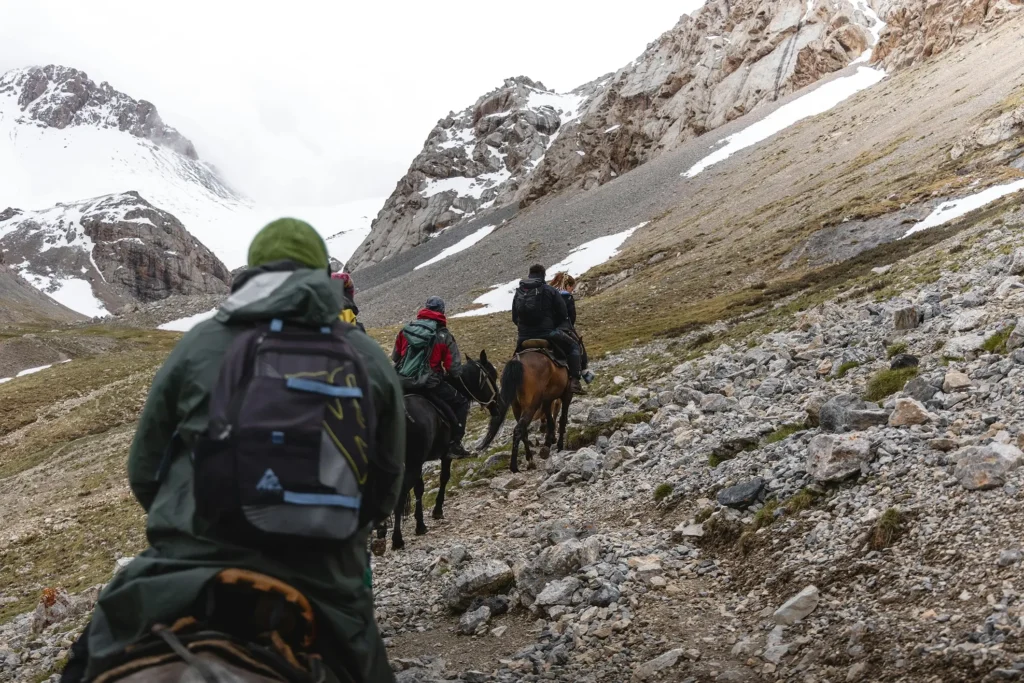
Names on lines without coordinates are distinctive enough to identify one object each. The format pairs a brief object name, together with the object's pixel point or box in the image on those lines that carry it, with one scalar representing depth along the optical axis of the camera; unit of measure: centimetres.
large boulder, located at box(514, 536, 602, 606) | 852
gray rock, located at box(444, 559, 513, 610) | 893
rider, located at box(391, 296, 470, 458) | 1189
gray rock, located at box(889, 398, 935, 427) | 920
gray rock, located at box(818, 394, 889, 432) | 968
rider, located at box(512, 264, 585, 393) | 1572
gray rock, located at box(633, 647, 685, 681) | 655
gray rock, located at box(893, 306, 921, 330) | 1403
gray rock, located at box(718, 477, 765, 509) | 915
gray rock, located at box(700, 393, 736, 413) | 1395
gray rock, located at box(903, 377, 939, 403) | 1010
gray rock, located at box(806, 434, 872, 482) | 854
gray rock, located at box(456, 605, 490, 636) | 832
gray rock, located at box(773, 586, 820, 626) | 668
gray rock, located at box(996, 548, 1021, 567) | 605
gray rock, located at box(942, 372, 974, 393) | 985
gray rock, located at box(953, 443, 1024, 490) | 716
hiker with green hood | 332
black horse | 1142
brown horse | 1498
